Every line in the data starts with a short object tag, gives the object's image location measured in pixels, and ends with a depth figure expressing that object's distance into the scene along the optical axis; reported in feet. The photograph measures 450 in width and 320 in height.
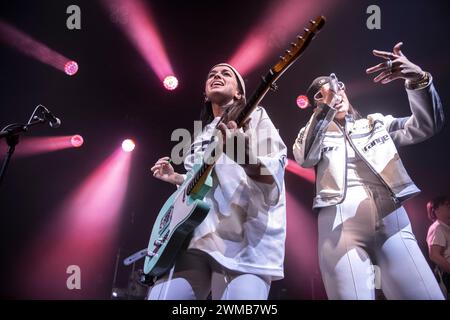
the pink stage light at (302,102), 19.57
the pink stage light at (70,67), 18.45
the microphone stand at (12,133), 10.58
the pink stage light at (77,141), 20.15
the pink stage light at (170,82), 19.93
